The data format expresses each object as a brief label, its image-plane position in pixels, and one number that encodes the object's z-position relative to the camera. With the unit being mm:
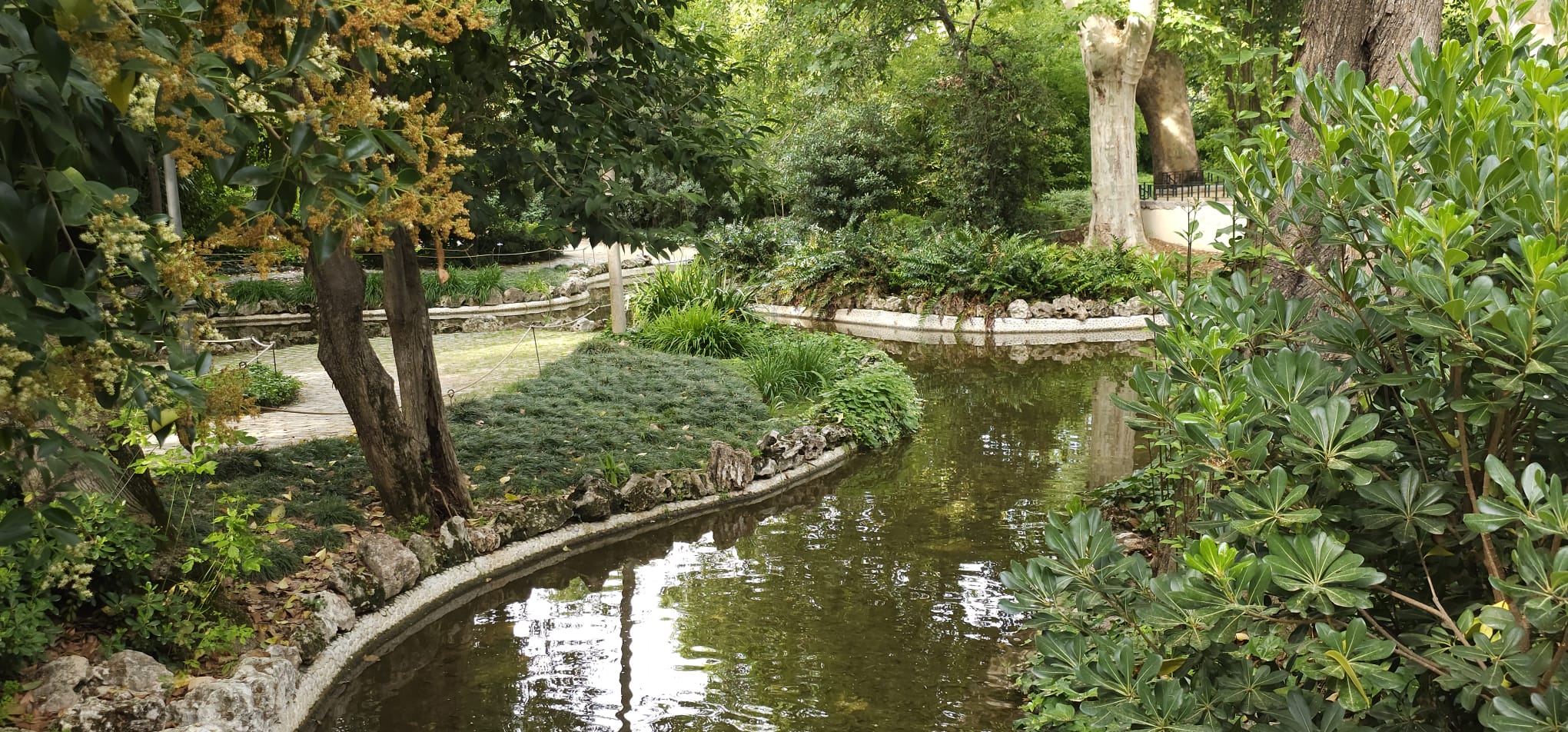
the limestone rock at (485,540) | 7074
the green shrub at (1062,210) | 23703
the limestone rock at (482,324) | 16625
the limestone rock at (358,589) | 5961
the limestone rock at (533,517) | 7371
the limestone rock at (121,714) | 4090
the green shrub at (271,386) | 10062
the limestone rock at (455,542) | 6840
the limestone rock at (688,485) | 8430
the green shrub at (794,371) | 11125
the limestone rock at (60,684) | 4160
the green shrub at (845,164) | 23625
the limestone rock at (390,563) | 6262
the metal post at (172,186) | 6355
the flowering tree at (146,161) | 1608
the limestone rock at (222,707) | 4371
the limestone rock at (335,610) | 5656
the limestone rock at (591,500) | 7809
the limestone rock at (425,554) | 6629
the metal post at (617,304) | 13609
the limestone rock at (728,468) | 8703
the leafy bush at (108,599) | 4223
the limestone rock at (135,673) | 4391
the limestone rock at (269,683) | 4711
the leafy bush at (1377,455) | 1782
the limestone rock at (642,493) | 8086
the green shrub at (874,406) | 10344
